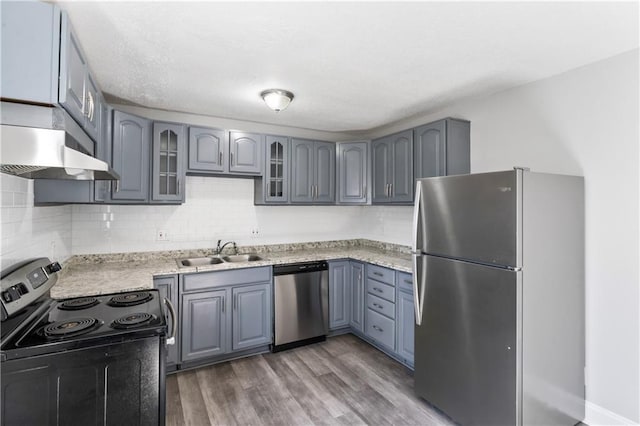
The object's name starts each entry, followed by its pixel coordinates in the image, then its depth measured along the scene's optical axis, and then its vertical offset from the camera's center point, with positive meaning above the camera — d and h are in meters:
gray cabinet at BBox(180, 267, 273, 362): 2.92 -0.93
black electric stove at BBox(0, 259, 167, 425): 1.37 -0.67
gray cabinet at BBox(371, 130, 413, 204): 3.31 +0.52
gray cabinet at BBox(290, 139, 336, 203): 3.79 +0.52
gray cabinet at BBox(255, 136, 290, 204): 3.62 +0.46
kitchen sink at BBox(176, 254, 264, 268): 3.30 -0.49
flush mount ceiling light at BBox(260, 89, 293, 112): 2.76 +0.99
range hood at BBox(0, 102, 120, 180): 1.19 +0.27
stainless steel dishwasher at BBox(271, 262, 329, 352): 3.32 -0.94
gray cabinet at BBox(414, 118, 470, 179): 2.95 +0.63
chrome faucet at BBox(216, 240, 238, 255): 3.57 -0.37
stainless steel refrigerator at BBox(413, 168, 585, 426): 1.87 -0.50
